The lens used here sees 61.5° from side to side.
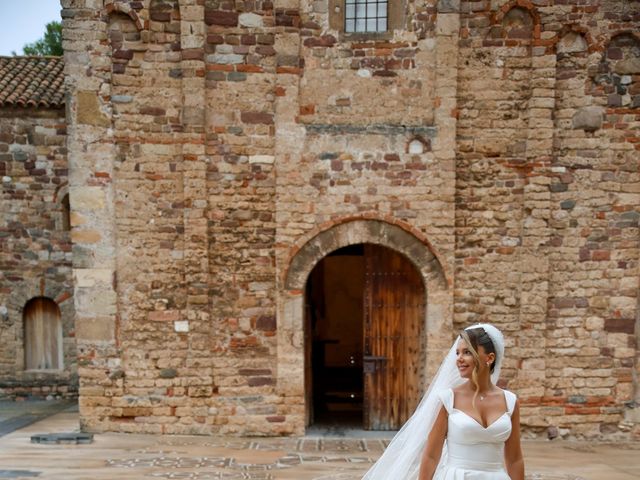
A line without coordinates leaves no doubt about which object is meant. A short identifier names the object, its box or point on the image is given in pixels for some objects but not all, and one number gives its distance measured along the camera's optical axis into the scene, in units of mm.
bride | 2948
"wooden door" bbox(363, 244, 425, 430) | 7629
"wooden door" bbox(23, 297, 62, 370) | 10859
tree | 21734
